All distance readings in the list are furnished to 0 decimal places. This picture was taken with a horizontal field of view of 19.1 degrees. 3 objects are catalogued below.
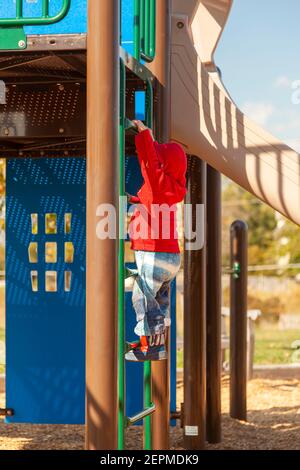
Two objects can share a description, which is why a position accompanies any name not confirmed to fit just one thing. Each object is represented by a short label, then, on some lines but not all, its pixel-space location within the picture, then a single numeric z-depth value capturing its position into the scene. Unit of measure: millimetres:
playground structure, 3615
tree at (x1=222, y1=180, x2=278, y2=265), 26297
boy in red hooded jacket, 4059
